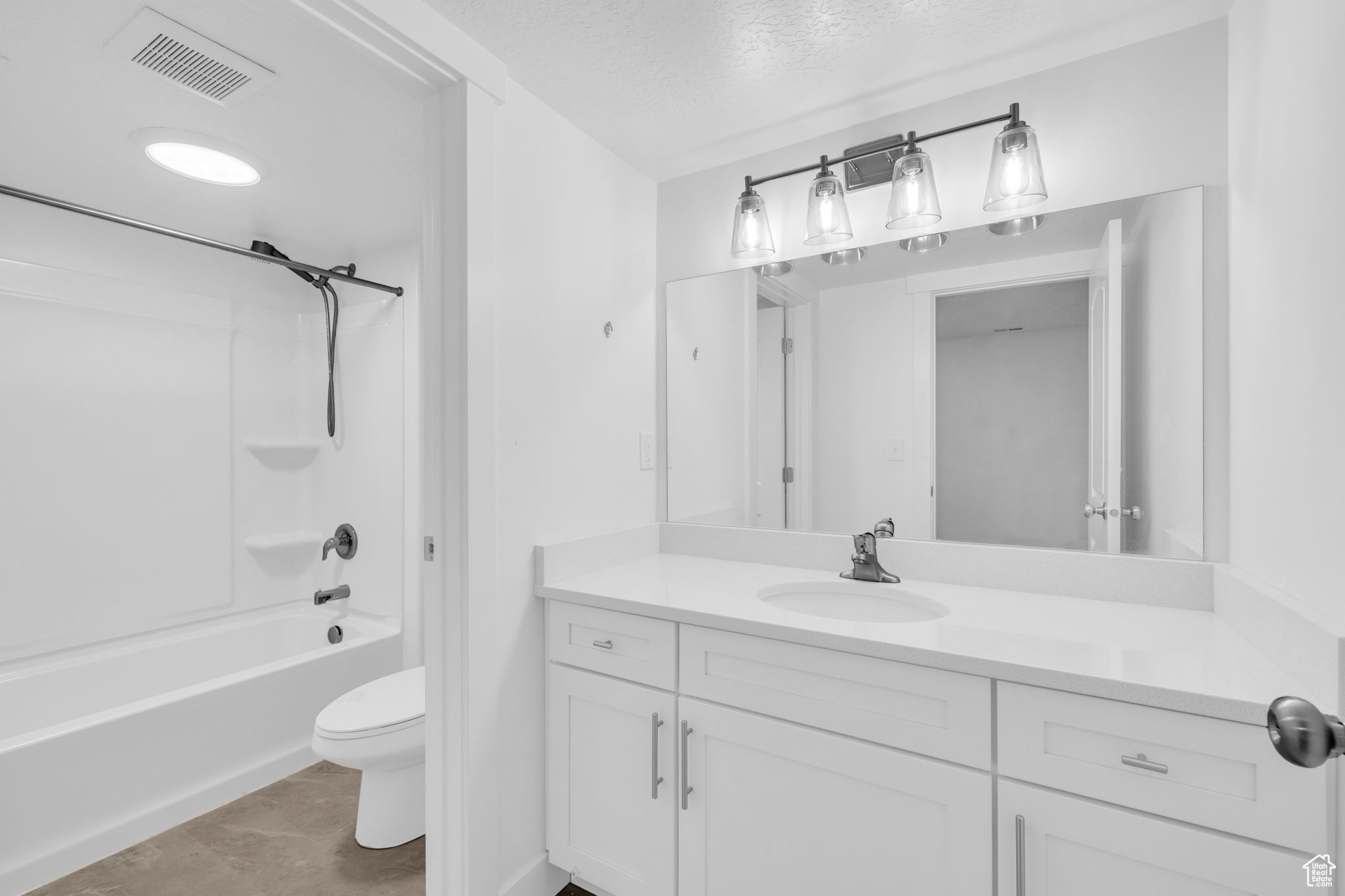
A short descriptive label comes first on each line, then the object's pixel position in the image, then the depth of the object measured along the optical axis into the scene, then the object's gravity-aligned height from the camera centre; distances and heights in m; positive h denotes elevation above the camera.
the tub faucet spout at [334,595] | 2.71 -0.68
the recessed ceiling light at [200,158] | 1.72 +0.92
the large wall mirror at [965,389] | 1.39 +0.17
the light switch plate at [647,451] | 2.05 -0.01
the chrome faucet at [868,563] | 1.61 -0.32
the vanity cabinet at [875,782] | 0.88 -0.62
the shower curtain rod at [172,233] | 1.70 +0.73
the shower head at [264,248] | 2.41 +0.85
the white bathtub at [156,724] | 1.71 -0.96
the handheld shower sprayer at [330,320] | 2.71 +0.64
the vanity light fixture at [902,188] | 1.46 +0.72
